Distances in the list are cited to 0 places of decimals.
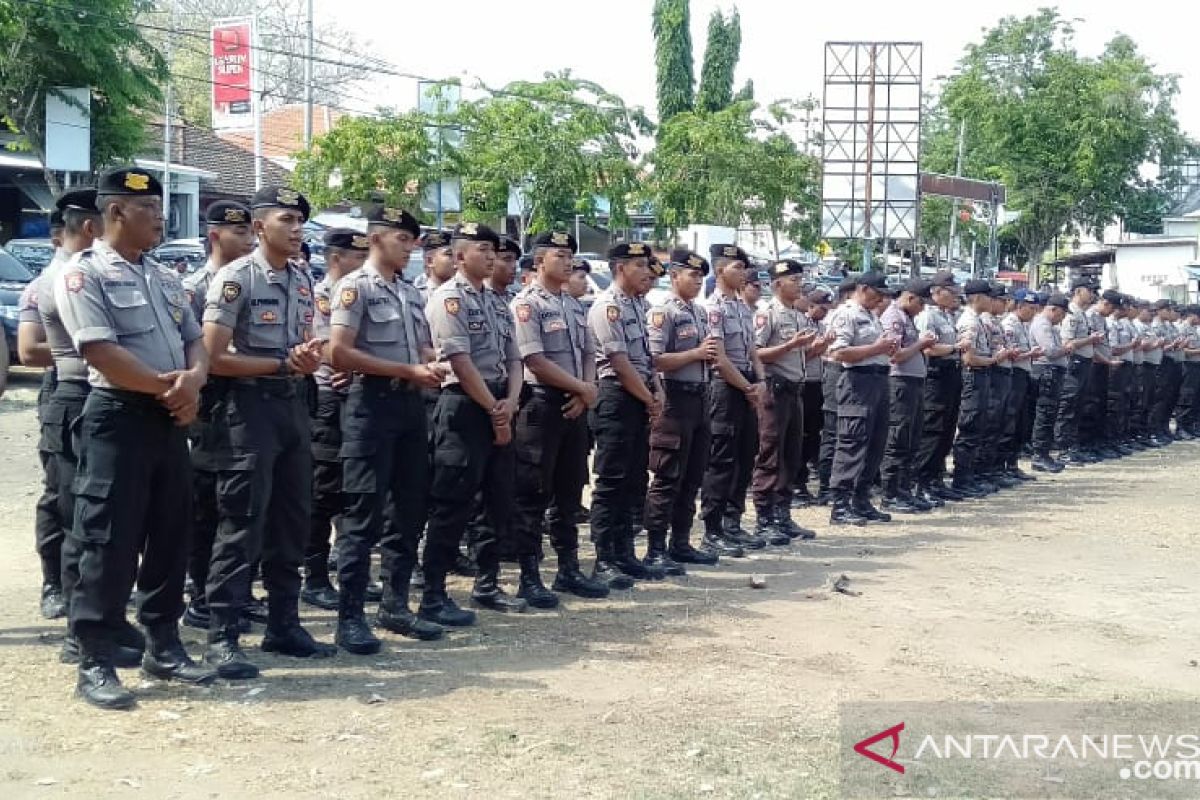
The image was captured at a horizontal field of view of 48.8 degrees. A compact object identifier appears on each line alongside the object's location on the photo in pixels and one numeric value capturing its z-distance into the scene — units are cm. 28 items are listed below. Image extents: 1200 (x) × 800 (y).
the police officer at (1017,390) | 1306
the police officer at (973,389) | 1229
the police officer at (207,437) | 560
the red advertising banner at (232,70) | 3369
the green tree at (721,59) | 5275
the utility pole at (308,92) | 3128
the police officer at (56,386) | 575
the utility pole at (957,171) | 4603
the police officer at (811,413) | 1132
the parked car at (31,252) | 1875
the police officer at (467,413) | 640
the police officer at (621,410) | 761
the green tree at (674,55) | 5138
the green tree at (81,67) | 2025
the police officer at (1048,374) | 1459
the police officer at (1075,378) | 1518
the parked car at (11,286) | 1552
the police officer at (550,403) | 712
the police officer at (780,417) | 961
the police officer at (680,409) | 809
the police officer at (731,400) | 878
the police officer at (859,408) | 1031
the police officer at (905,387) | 1094
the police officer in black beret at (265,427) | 548
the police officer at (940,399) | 1166
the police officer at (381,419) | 594
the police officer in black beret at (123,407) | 495
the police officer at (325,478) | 702
